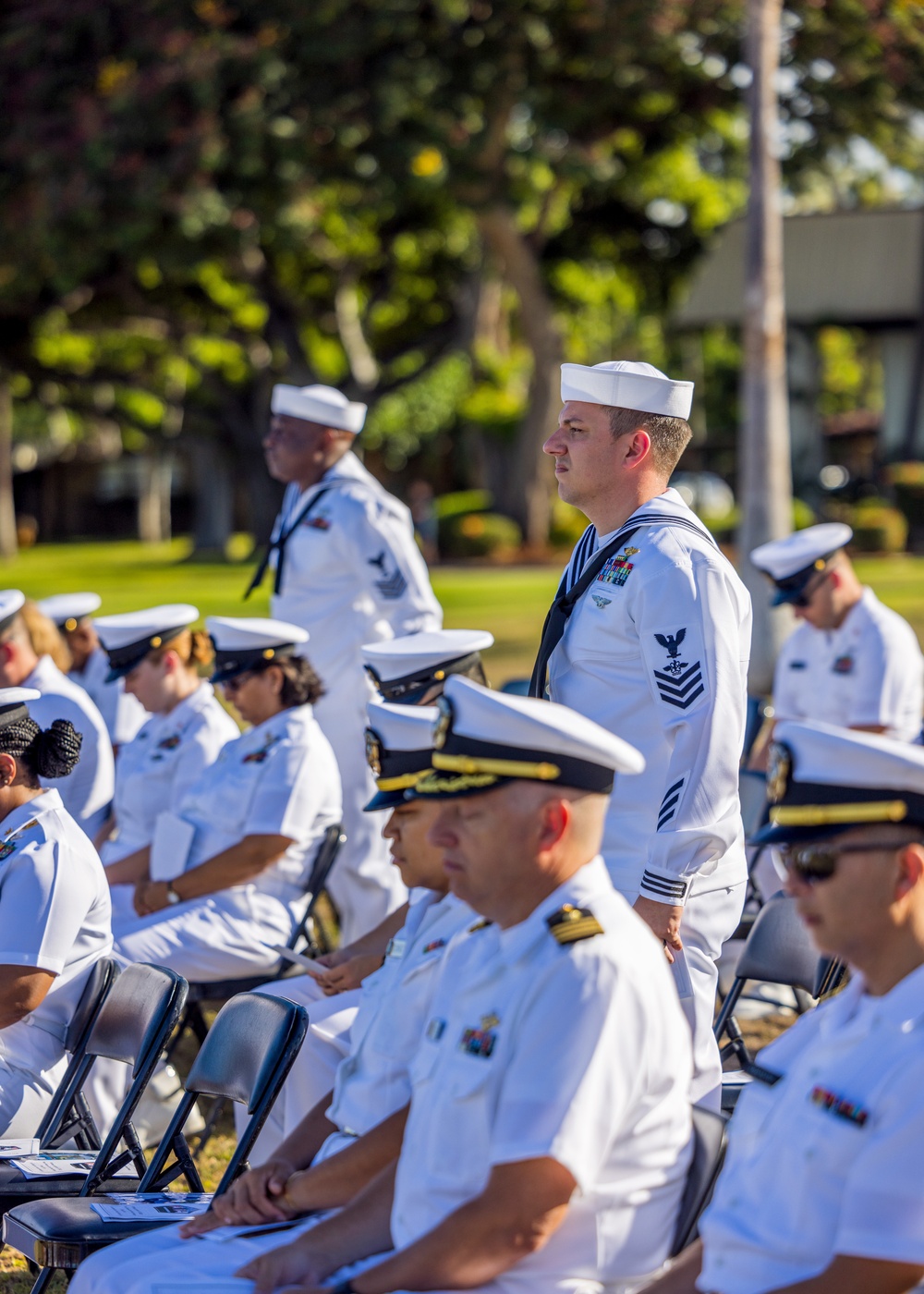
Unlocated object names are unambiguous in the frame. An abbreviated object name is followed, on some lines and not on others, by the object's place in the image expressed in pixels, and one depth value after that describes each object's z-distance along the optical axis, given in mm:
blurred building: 56750
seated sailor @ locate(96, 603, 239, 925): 12422
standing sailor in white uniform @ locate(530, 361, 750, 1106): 7090
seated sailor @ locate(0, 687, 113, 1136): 8187
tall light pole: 28844
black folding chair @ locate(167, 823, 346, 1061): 10781
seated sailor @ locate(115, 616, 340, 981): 10859
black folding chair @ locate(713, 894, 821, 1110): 8750
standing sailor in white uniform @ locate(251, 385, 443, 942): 13336
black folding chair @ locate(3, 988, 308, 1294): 6914
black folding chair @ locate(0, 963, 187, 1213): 7672
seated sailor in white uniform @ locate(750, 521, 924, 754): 13727
